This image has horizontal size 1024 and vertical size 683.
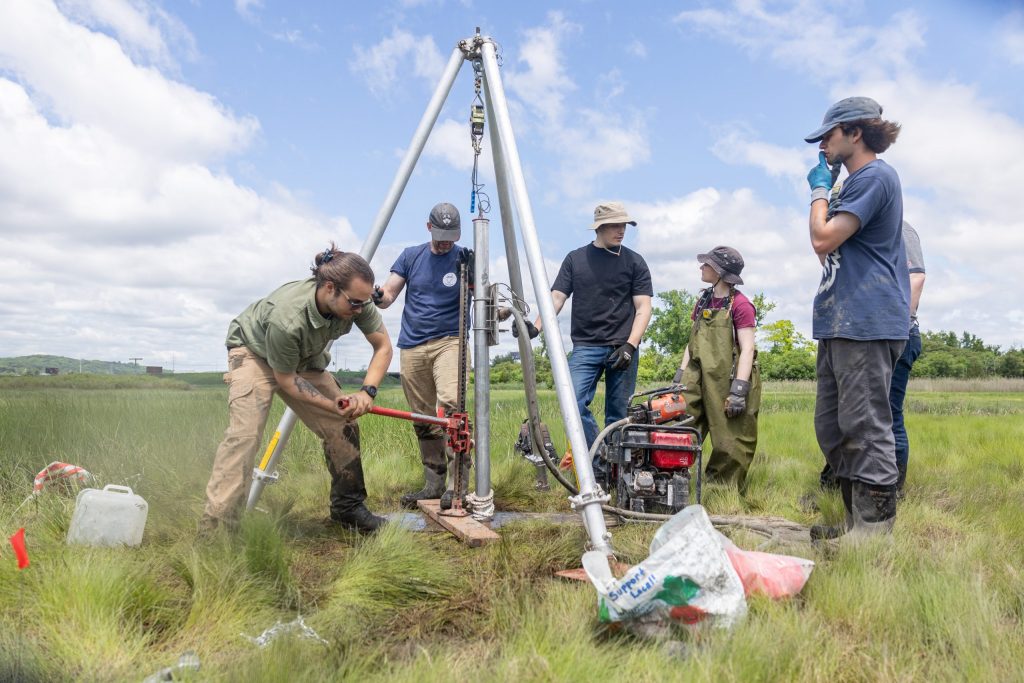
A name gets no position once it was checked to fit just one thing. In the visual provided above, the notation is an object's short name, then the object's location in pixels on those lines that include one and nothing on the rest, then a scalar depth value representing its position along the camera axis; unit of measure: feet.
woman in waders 17.43
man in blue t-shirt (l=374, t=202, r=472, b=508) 17.19
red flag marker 9.61
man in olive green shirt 12.41
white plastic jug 11.81
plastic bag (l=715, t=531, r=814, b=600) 9.29
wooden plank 12.61
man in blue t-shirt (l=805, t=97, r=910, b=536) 11.79
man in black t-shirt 18.31
